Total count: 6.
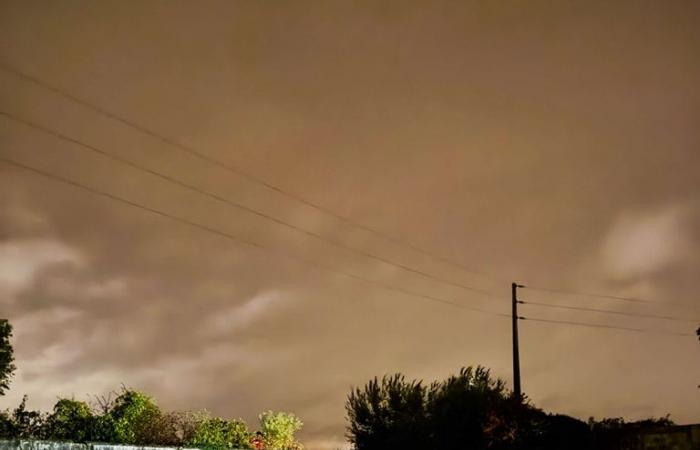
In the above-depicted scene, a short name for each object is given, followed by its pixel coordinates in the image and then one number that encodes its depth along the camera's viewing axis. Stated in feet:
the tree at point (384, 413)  112.88
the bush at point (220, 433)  124.98
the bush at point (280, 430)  158.40
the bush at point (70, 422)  115.24
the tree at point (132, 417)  122.72
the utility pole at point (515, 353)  110.83
